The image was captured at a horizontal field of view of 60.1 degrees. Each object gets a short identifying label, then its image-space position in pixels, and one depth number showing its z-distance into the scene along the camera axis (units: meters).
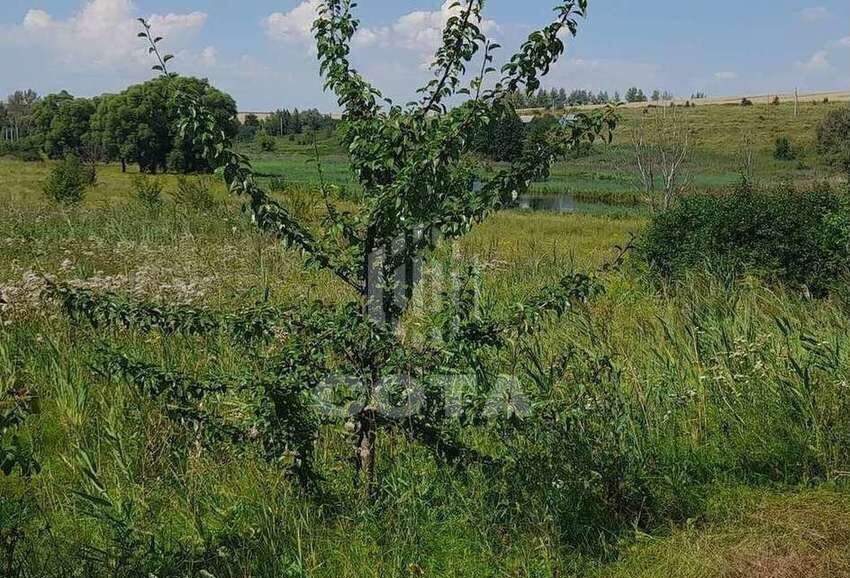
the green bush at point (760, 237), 8.70
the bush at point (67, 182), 21.66
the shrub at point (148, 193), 15.70
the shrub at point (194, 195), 16.22
